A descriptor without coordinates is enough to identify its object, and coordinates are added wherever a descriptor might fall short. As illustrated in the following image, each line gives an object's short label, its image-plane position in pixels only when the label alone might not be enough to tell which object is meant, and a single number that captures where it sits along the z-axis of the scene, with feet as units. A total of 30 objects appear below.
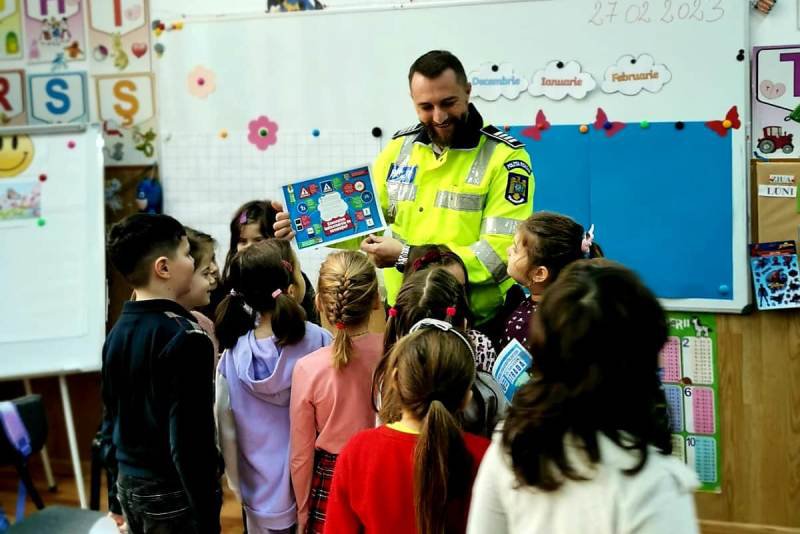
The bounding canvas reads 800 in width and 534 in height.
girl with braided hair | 6.77
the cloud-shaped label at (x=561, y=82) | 10.52
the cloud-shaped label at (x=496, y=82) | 10.80
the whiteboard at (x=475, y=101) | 10.16
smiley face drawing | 12.06
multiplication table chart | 10.56
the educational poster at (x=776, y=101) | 9.84
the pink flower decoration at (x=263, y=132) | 11.93
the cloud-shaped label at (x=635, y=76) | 10.27
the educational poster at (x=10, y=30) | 12.80
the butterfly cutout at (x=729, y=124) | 10.05
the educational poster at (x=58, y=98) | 12.75
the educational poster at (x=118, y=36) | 12.42
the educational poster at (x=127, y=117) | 12.53
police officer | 7.48
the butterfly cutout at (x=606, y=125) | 10.53
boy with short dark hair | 6.34
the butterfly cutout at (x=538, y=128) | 10.77
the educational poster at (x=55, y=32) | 12.66
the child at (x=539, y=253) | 6.62
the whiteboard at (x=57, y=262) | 11.76
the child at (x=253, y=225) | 9.71
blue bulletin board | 10.23
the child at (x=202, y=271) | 7.98
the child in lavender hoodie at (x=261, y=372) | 7.29
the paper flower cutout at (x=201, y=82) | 12.11
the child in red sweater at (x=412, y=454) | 4.89
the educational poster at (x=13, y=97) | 12.95
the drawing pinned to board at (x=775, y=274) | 10.03
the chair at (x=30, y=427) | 7.02
